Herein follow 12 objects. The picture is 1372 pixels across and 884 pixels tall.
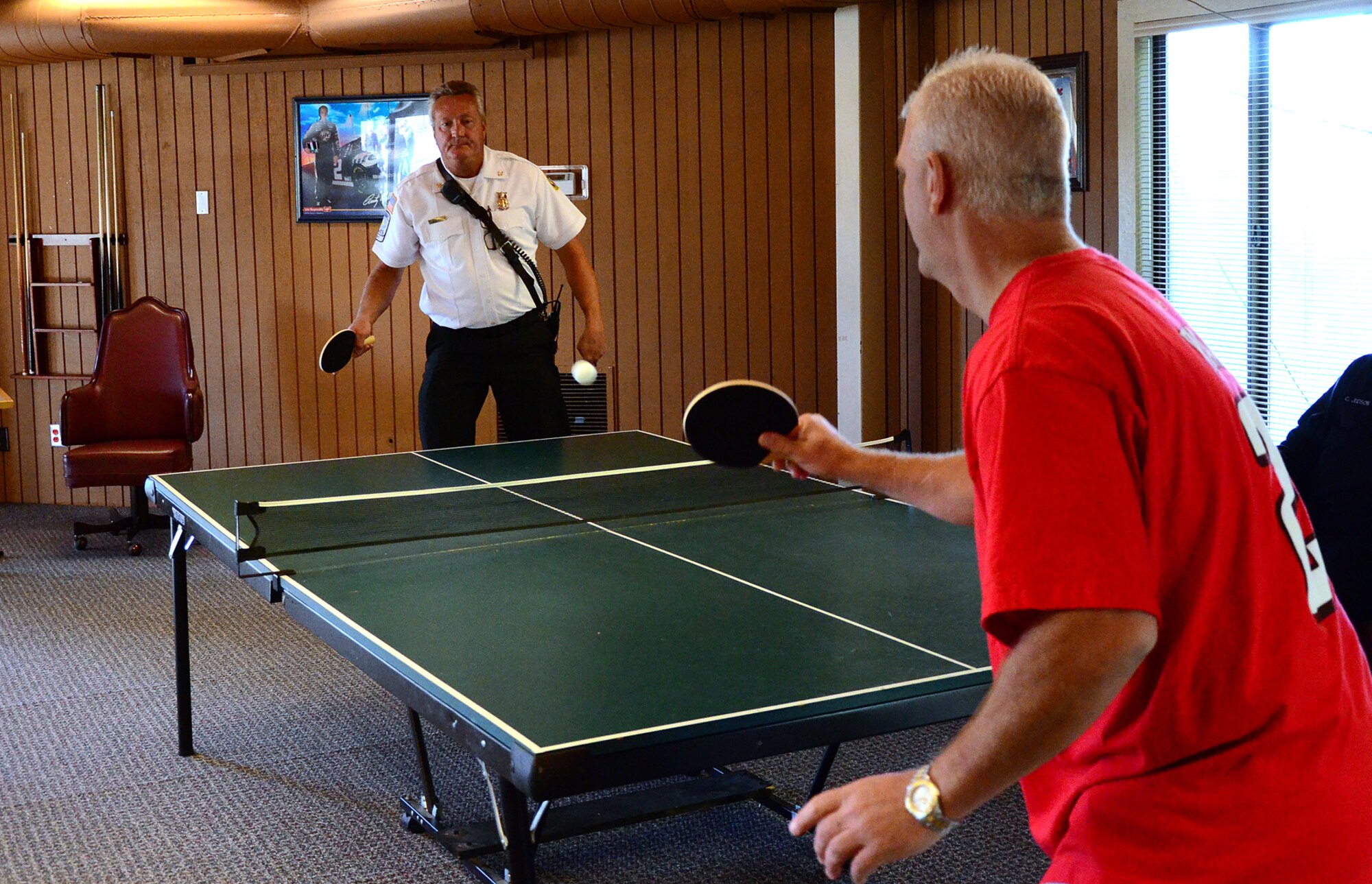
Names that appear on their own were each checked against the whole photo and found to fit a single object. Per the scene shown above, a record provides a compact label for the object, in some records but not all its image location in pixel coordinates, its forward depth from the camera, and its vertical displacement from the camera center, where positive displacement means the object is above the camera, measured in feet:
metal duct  20.18 +4.95
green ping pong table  5.82 -1.53
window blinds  15.19 +1.47
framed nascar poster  22.41 +3.17
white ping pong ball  14.16 -0.38
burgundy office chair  20.95 -0.78
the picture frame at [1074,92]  17.34 +2.97
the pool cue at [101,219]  23.66 +2.26
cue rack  23.71 +1.77
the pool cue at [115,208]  23.67 +2.45
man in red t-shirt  3.58 -0.71
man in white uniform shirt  15.78 +0.46
